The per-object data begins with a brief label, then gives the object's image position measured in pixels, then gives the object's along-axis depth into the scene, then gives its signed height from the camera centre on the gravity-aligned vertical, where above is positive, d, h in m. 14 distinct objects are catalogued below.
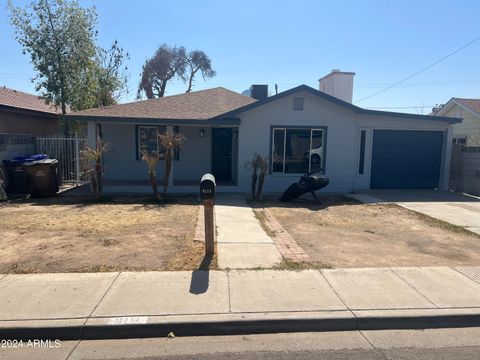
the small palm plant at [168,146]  11.54 -0.18
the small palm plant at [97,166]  11.22 -0.80
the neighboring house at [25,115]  14.59 +0.95
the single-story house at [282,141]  13.51 +0.05
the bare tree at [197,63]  44.47 +9.02
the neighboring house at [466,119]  21.65 +1.64
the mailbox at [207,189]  5.99 -0.75
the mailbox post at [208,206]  6.00 -1.03
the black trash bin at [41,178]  11.98 -1.27
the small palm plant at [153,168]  11.21 -0.83
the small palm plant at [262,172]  12.06 -0.93
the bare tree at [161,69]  42.00 +7.84
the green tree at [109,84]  22.86 +3.49
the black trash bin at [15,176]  12.70 -1.31
